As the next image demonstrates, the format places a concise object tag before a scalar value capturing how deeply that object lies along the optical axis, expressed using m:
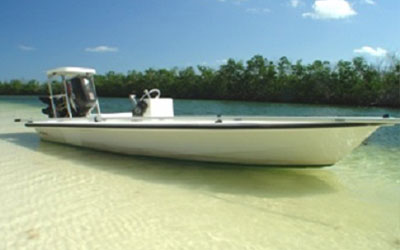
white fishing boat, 4.54
